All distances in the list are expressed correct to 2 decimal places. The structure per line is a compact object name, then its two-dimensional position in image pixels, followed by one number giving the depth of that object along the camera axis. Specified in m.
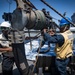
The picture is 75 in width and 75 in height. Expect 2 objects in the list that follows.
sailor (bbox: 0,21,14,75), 2.75
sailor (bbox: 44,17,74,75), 2.51
